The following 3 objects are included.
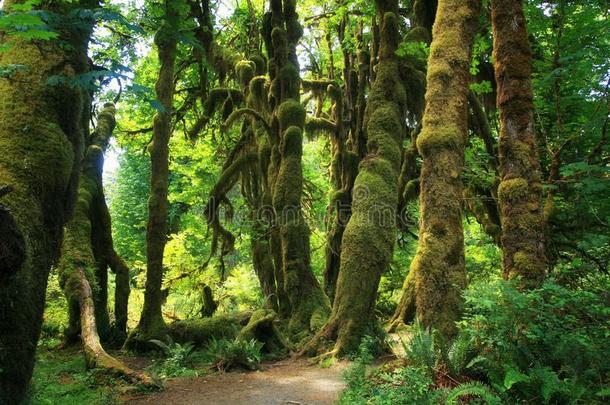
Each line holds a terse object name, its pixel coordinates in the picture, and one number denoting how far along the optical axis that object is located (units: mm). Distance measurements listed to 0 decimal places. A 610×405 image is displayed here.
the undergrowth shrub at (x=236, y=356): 9672
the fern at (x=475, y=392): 4109
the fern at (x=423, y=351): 5293
